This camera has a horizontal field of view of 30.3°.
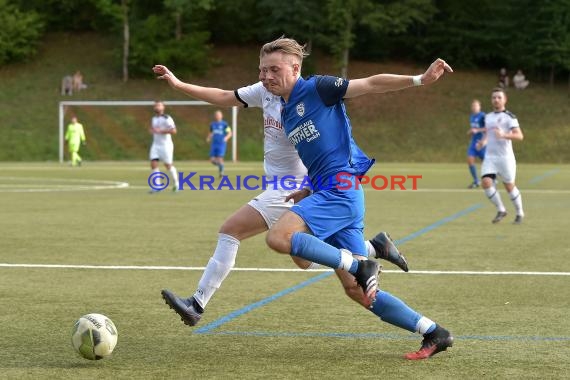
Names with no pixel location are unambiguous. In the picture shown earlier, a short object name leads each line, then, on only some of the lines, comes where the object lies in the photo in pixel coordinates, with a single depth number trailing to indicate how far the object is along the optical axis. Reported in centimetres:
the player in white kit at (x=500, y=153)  1711
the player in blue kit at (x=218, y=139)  3244
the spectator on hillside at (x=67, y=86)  5751
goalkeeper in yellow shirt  4250
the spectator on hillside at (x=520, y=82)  6038
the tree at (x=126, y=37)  6088
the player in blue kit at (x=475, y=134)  2627
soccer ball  628
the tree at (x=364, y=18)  6009
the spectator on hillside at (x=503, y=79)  6081
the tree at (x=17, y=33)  6231
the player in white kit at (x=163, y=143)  2478
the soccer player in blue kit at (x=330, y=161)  634
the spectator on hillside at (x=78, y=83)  5806
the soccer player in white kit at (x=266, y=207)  723
